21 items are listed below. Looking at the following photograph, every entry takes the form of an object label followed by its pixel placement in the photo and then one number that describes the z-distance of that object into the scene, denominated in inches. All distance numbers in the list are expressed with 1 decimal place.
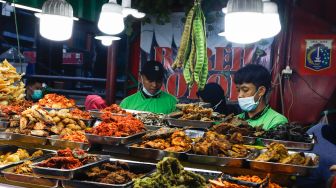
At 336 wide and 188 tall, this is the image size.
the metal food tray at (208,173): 103.0
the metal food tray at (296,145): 118.0
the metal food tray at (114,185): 93.3
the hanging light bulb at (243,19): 117.8
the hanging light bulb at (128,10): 176.2
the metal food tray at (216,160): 102.6
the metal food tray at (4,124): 135.0
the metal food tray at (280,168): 95.9
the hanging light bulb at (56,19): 145.3
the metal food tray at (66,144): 119.2
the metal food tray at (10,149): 126.5
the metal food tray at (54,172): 95.4
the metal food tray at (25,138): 123.6
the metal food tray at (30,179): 98.5
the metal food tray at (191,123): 136.9
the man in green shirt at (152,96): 225.5
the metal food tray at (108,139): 112.5
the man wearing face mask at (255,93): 167.2
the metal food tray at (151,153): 105.7
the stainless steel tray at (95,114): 160.2
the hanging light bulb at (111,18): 156.6
